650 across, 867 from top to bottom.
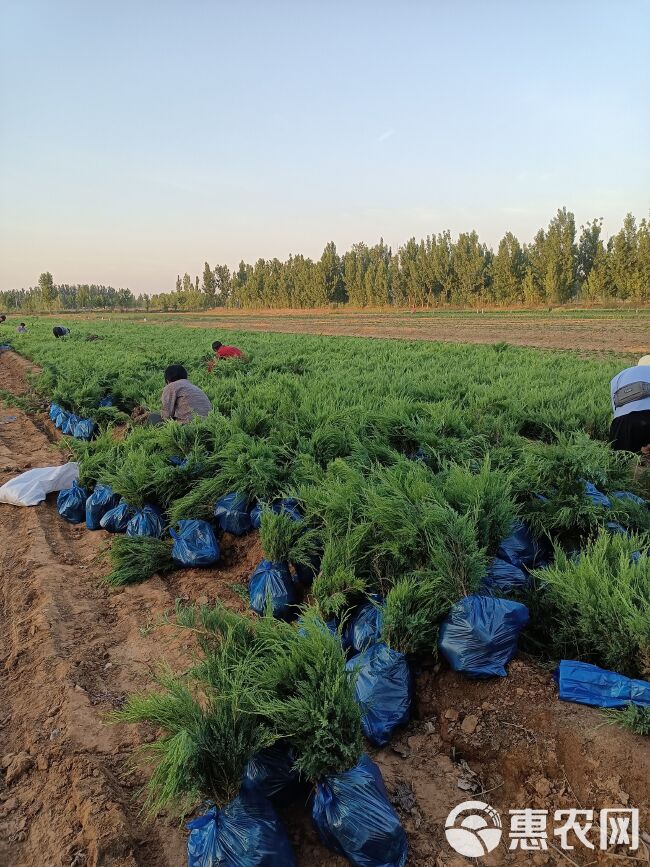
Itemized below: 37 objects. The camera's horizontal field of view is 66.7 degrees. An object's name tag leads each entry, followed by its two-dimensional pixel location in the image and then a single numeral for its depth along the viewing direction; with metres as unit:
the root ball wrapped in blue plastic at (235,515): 3.81
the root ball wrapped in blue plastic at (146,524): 3.92
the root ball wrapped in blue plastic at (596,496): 3.15
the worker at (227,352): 10.46
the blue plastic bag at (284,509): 3.40
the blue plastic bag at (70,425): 8.12
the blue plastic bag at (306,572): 3.12
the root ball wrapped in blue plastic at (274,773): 1.71
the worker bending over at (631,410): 4.70
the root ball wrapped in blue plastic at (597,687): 1.83
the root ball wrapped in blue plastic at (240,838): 1.53
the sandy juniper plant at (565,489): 3.02
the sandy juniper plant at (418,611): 2.20
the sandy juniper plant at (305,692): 1.64
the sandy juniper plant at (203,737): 1.55
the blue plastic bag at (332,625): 2.52
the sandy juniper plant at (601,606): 1.96
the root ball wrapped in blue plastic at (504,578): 2.60
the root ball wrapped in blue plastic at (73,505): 4.67
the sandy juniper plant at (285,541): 3.00
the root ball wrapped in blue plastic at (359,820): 1.56
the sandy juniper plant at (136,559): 3.57
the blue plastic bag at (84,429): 7.70
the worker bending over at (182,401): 5.88
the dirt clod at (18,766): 2.10
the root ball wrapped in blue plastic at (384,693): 2.07
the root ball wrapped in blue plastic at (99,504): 4.43
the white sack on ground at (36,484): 5.04
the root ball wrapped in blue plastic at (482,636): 2.12
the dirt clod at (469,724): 2.02
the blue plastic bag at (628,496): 3.48
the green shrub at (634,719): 1.73
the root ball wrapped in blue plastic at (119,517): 4.13
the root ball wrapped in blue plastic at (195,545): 3.62
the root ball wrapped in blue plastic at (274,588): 2.95
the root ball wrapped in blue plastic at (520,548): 2.87
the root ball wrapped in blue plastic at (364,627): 2.34
